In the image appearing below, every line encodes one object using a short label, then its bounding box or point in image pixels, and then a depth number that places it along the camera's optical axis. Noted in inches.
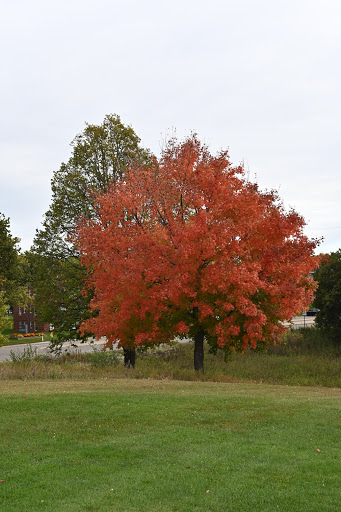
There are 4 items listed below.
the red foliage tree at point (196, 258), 743.1
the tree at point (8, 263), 1537.9
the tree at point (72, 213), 1130.7
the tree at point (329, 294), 1552.7
